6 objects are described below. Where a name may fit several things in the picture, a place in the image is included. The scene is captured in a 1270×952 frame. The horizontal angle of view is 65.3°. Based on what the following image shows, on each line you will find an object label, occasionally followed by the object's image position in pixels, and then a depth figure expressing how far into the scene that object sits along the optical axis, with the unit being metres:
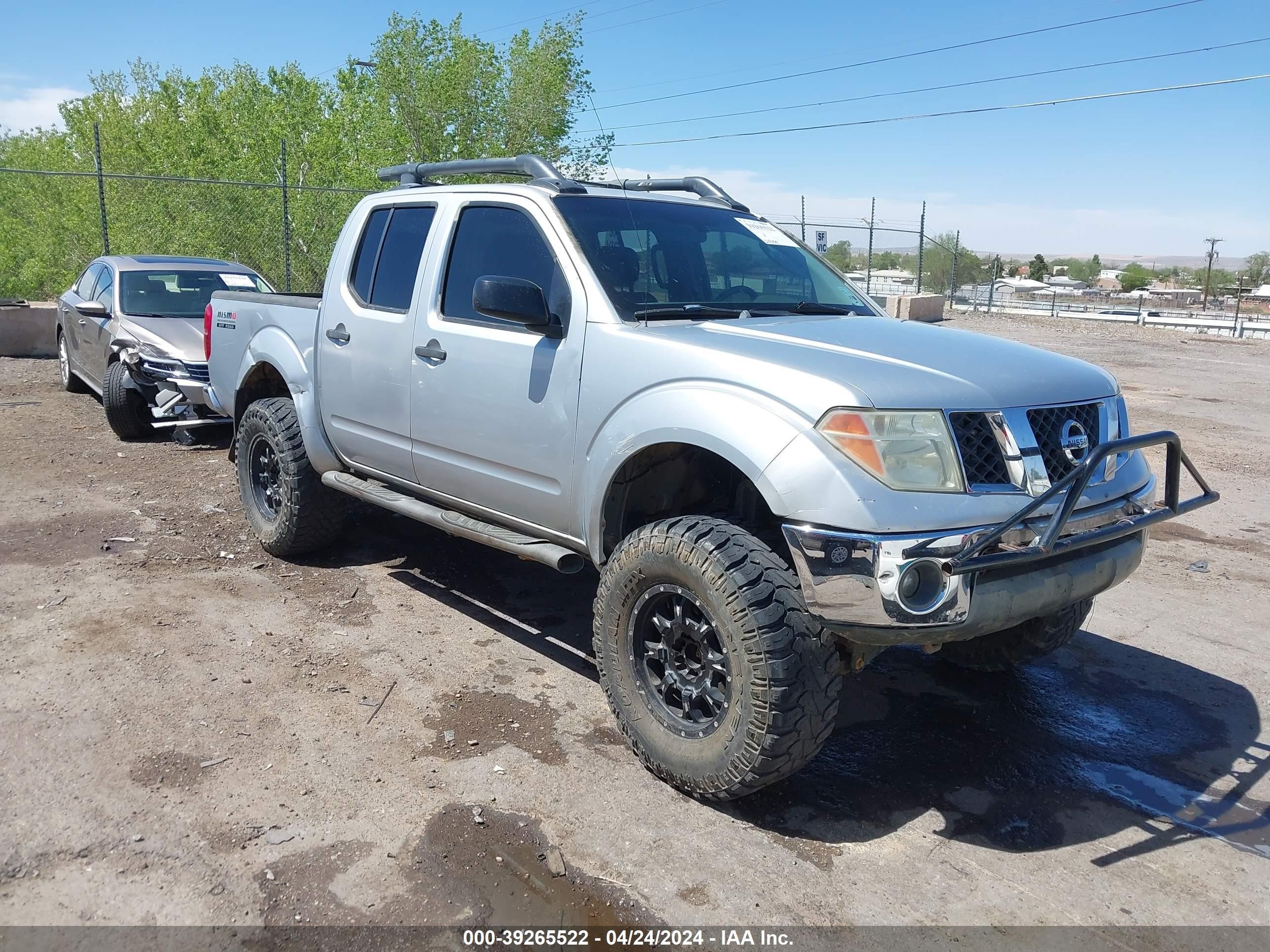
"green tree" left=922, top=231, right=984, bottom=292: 40.81
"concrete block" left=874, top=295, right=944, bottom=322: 22.18
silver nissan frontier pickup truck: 3.01
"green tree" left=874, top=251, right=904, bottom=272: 33.31
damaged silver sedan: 8.89
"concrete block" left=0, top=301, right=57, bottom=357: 14.63
